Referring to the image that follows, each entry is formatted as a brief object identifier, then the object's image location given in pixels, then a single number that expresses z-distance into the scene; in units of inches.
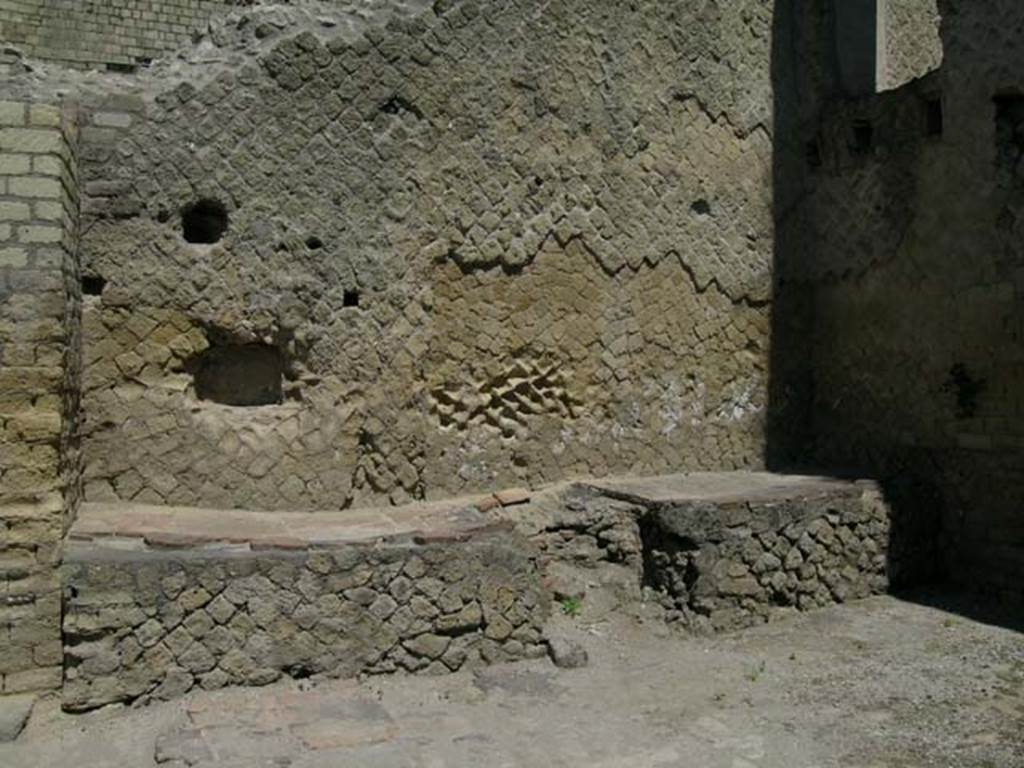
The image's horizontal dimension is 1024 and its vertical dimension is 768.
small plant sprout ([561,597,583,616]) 262.7
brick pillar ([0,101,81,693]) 197.6
